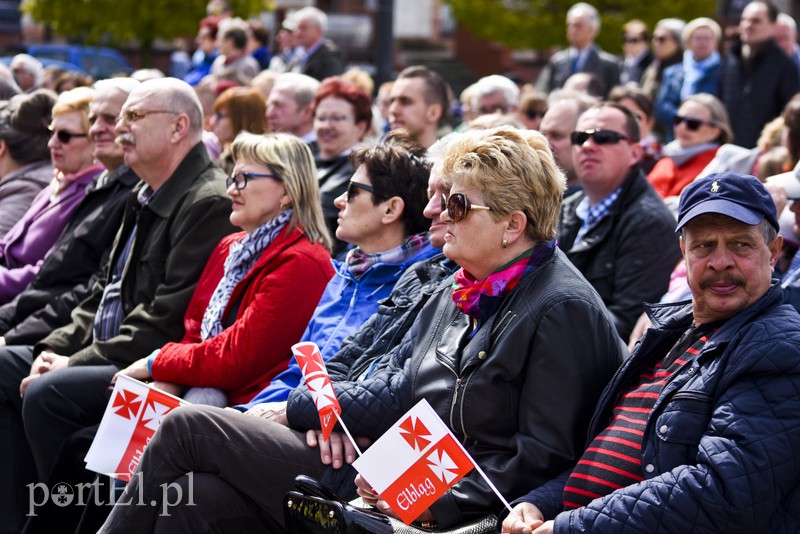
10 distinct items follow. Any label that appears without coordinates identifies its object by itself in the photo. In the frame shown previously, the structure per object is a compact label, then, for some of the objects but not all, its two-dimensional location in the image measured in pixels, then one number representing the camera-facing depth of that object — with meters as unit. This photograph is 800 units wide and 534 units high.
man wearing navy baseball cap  5.93
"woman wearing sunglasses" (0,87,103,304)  13.40
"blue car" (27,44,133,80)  42.19
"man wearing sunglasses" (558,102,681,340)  10.96
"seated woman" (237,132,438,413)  9.52
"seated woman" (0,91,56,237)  14.74
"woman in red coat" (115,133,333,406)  9.75
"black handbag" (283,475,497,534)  7.03
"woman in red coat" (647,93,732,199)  15.25
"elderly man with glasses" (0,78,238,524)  10.73
